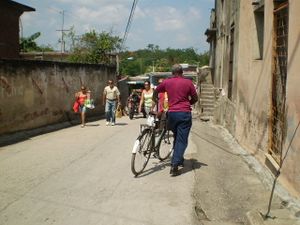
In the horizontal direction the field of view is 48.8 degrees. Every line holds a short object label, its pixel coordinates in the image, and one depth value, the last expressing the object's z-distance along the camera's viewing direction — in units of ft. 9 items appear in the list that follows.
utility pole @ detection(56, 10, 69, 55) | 97.56
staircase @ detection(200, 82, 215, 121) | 52.09
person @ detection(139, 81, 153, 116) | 37.59
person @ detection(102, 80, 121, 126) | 40.28
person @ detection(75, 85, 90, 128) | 40.17
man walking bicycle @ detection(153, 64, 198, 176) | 18.89
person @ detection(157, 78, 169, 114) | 24.40
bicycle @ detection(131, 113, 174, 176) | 18.94
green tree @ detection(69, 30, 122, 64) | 83.42
